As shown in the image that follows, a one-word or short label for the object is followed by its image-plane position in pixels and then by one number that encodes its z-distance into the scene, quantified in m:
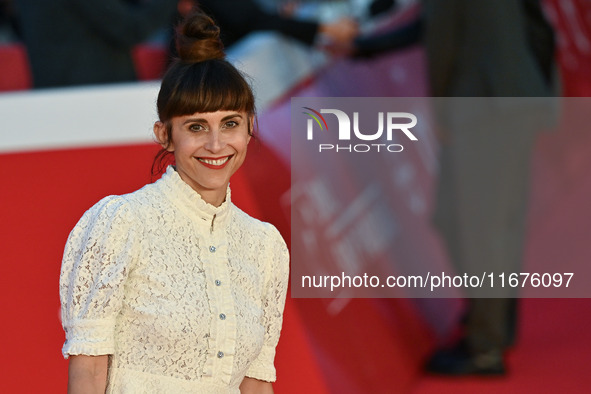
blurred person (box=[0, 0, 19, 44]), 14.10
